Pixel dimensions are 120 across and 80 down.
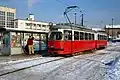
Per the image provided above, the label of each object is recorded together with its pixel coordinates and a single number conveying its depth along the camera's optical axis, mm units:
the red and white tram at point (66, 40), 10110
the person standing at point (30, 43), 11060
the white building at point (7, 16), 39729
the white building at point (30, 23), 38712
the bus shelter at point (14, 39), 10344
